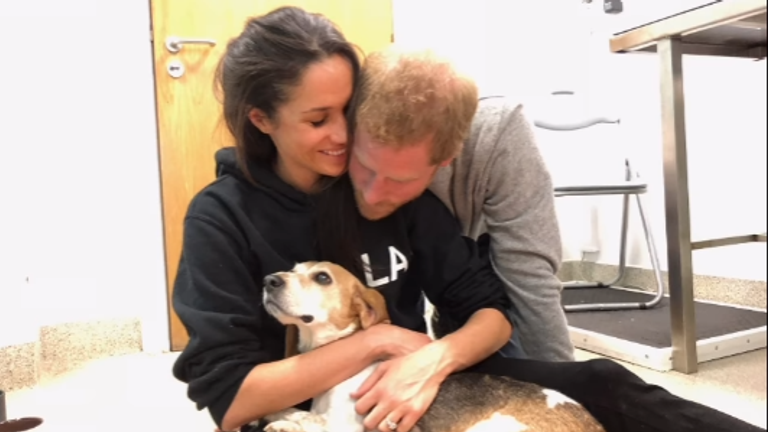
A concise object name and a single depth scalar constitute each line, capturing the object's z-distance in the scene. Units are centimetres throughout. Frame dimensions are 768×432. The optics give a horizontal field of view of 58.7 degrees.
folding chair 282
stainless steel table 181
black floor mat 233
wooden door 269
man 111
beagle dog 114
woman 110
